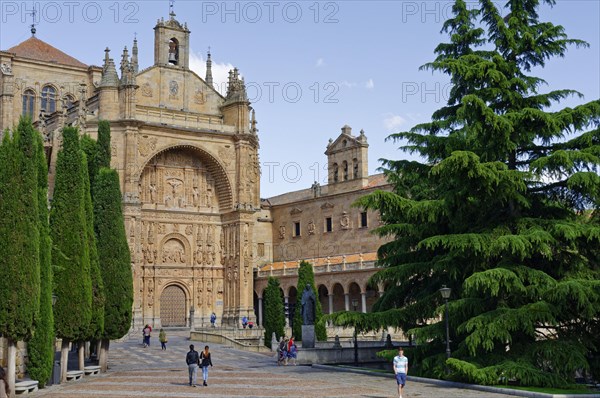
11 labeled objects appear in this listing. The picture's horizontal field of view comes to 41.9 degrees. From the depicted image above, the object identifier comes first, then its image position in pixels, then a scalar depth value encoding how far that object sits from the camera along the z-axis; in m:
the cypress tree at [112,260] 24.80
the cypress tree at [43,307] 19.62
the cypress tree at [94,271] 23.21
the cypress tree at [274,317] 38.00
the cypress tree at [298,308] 36.50
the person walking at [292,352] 28.10
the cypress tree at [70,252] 21.53
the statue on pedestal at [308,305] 30.59
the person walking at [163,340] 34.59
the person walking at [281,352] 27.61
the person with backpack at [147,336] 36.47
